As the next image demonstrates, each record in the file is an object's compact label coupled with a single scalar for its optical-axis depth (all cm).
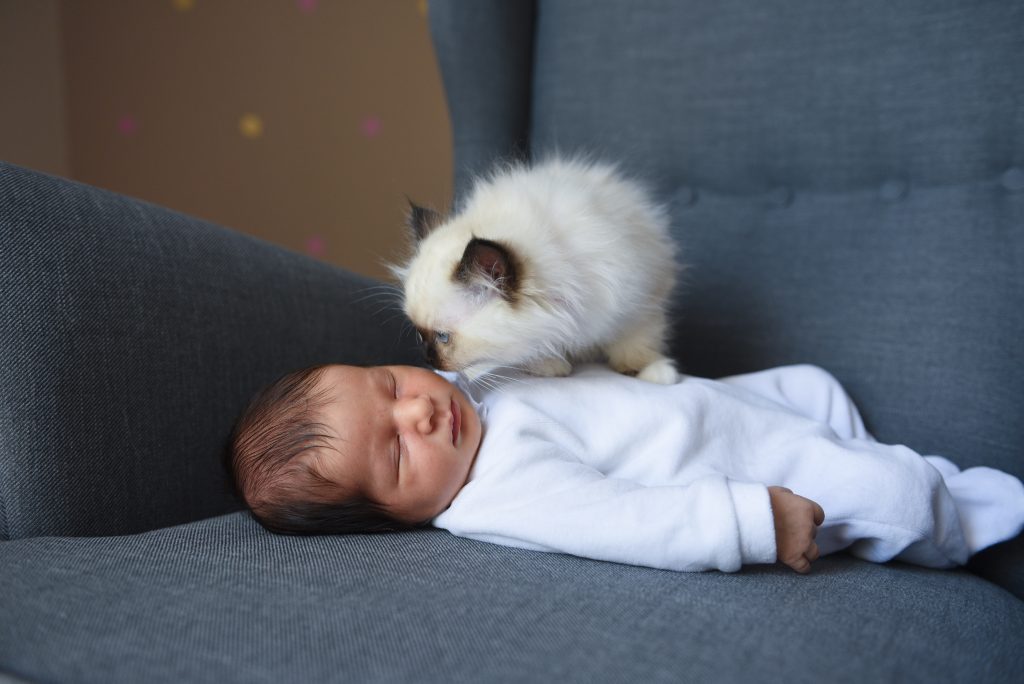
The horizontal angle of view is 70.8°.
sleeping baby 76
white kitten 96
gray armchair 59
